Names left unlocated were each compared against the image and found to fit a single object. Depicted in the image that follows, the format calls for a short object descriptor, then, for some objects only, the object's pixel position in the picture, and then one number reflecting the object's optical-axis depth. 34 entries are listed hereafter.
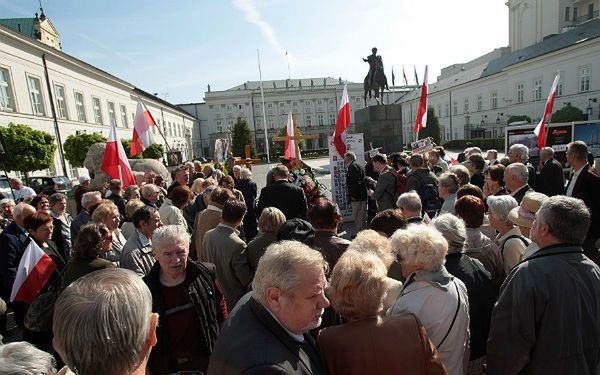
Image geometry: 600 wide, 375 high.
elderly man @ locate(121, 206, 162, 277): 3.13
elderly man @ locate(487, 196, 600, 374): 1.93
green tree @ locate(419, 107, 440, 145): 45.56
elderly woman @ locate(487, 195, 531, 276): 2.83
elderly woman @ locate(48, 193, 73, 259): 4.93
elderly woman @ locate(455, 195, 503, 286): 2.77
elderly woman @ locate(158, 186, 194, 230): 4.46
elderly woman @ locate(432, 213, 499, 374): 2.35
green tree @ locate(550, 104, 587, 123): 32.09
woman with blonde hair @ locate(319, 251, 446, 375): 1.52
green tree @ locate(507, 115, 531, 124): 40.88
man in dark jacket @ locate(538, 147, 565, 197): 5.82
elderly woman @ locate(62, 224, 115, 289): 2.75
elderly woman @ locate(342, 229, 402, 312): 2.37
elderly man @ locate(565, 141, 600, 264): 4.55
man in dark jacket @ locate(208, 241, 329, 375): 1.28
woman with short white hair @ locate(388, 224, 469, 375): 1.97
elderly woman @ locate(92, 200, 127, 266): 3.83
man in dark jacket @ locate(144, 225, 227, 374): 2.47
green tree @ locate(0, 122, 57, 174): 15.69
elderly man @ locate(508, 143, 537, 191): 5.94
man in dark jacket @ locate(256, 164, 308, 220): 5.67
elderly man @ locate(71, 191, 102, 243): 4.82
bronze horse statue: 15.45
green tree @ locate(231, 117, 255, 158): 50.00
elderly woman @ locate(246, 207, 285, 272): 3.47
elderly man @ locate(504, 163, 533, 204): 4.34
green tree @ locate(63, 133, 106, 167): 21.83
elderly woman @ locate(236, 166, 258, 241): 6.88
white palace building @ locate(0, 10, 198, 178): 21.94
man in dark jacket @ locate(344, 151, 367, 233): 7.53
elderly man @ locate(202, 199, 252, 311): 3.47
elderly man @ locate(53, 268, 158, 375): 1.14
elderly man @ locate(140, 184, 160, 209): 5.53
